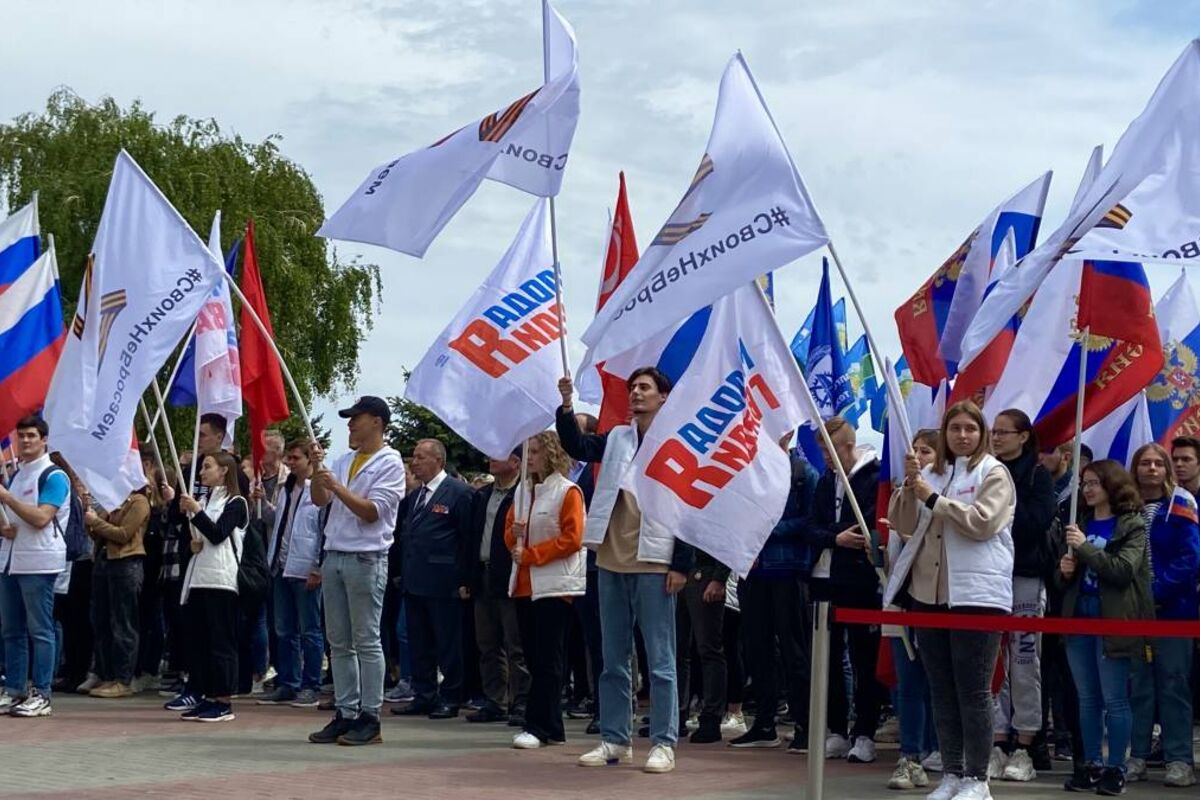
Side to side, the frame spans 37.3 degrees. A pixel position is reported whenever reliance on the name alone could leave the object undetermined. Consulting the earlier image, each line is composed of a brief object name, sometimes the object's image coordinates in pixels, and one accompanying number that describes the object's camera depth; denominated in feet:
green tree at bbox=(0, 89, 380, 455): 118.73
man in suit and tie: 46.96
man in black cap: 37.88
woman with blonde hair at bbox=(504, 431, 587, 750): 38.58
